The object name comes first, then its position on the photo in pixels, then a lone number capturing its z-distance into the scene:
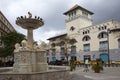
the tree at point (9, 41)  19.06
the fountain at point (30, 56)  6.15
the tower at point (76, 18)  26.45
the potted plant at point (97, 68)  10.33
